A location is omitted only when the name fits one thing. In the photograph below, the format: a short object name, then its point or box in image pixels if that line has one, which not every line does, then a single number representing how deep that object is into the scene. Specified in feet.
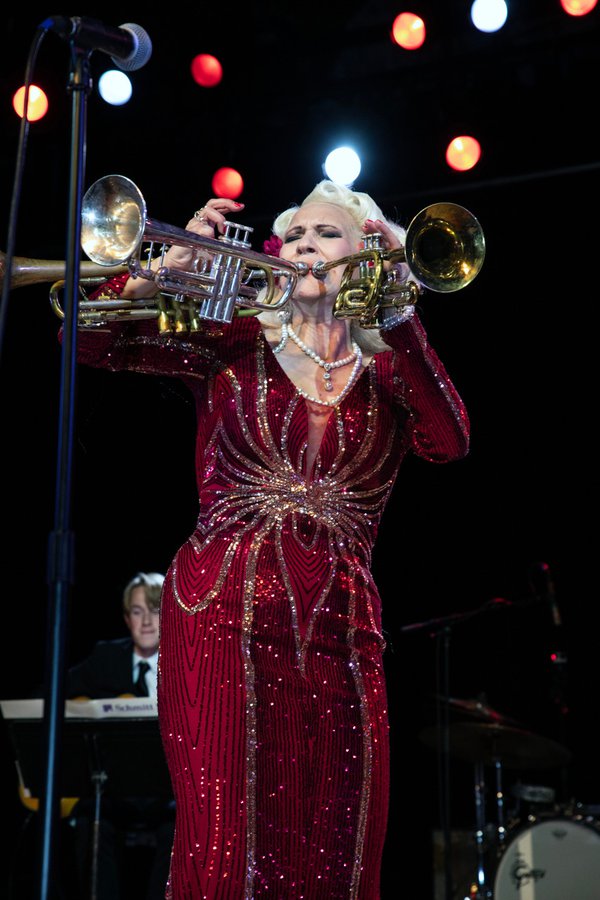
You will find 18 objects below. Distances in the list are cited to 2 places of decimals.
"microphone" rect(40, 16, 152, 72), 6.68
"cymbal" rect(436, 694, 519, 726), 18.57
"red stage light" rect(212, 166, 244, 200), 19.19
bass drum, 18.13
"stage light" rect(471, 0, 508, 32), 16.90
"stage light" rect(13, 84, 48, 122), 17.02
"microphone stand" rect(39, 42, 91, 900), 5.67
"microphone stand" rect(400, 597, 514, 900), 17.67
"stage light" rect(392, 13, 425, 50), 17.34
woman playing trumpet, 7.96
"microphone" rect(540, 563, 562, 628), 18.78
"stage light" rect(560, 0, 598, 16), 16.57
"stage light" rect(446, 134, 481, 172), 18.34
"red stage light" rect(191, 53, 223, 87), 18.26
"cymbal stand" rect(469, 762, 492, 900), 18.16
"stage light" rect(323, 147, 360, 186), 15.11
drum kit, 18.13
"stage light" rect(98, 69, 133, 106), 17.43
